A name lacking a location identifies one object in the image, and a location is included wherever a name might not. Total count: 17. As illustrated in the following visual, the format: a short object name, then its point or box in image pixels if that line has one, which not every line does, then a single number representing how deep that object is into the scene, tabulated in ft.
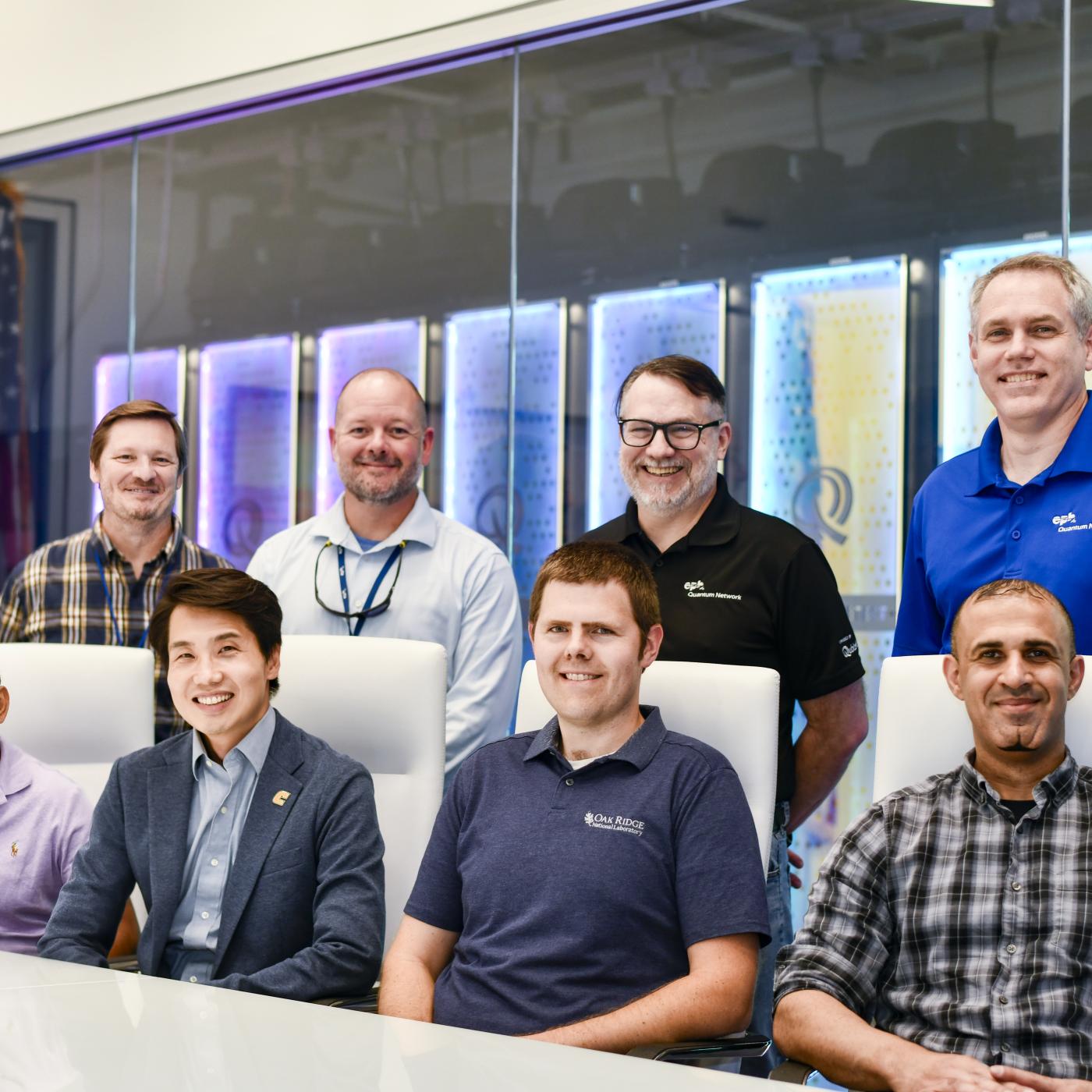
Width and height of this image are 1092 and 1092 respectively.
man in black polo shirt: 8.59
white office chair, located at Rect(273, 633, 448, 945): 8.42
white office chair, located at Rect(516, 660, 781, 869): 7.54
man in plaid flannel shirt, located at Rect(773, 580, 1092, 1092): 6.11
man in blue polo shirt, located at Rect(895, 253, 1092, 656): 7.75
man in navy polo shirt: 6.67
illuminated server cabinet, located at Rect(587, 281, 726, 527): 16.08
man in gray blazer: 7.42
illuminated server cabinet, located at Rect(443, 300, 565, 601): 16.69
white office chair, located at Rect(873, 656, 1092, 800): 7.07
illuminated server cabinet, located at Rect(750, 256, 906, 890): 14.69
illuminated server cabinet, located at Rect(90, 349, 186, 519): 19.80
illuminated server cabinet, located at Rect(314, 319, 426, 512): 18.07
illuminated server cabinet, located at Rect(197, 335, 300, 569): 18.93
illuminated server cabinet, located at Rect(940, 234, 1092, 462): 13.79
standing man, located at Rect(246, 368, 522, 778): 10.01
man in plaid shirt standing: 10.68
